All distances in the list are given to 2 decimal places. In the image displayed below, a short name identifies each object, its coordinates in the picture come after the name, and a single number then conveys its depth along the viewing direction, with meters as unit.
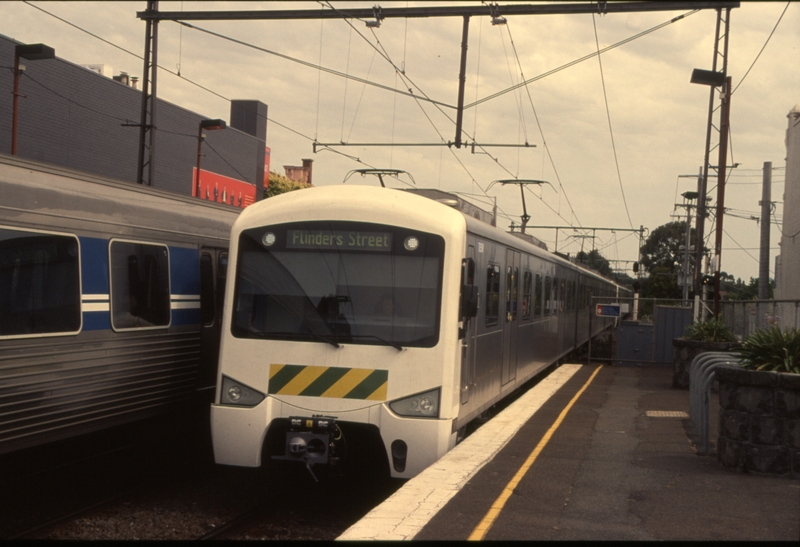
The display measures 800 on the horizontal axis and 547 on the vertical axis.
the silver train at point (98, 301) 7.84
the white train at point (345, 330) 8.27
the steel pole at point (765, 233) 33.38
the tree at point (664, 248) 91.18
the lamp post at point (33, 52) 19.44
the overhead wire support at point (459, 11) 13.84
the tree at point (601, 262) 81.48
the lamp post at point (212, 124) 25.53
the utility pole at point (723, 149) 20.28
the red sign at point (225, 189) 39.94
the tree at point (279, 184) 49.56
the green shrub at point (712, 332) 18.05
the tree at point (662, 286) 76.25
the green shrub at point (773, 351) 8.02
